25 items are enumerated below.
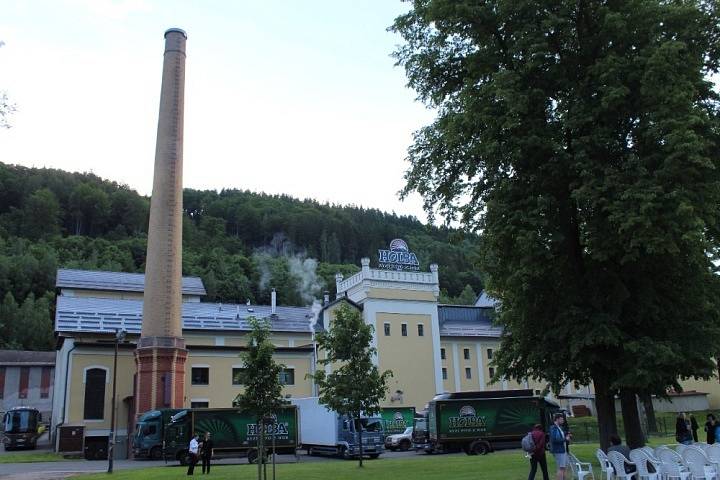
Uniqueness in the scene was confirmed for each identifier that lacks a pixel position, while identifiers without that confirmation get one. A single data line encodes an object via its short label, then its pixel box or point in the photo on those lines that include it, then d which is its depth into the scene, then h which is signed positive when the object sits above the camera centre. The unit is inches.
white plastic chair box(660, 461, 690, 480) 550.9 -61.7
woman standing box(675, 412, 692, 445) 991.0 -50.6
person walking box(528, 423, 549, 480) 640.4 -44.0
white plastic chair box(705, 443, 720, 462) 560.4 -48.3
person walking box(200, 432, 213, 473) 1033.5 -59.0
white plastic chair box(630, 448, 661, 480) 568.1 -56.1
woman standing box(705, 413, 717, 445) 913.3 -44.0
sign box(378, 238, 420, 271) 2326.5 +519.6
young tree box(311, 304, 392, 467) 1161.4 +62.0
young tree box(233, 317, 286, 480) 820.0 +38.8
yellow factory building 1860.2 +241.9
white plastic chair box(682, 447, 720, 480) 541.3 -55.6
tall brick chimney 1708.9 +393.0
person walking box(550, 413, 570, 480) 628.4 -43.2
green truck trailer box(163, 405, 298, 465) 1401.3 -37.7
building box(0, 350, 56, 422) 3002.0 +164.3
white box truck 1402.6 -51.3
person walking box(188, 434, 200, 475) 994.3 -57.8
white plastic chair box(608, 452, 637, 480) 575.2 -56.0
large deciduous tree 669.3 +239.0
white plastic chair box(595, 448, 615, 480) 595.5 -59.7
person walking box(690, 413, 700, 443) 1140.4 -52.2
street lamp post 1072.5 -55.9
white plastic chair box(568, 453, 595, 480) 596.3 -64.0
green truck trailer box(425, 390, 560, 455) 1423.5 -35.4
